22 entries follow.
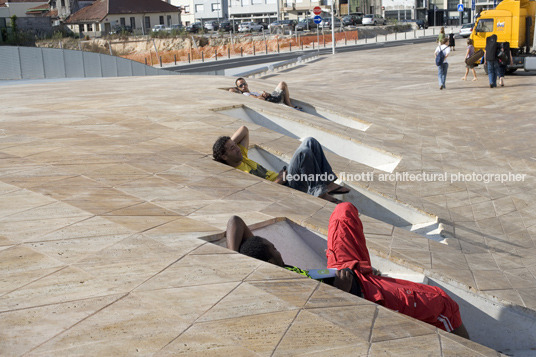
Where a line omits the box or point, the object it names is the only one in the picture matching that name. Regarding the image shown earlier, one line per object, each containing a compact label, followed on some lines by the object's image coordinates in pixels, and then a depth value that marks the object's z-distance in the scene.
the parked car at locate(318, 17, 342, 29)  63.94
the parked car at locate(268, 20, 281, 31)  64.94
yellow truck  21.69
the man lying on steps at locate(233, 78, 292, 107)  11.41
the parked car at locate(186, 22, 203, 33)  68.18
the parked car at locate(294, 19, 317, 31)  63.19
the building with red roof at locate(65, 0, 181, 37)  71.12
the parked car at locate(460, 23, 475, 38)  46.62
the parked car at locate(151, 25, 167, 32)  66.78
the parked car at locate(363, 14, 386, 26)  68.00
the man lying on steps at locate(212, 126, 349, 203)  6.35
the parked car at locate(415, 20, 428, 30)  65.26
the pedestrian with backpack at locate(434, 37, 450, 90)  16.72
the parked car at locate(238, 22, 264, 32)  67.69
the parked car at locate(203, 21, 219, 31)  70.12
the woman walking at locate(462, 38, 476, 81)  19.83
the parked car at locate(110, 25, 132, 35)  65.65
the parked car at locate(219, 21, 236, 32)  70.19
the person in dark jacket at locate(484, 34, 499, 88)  16.75
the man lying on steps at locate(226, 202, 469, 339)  3.98
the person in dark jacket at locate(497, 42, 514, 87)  17.27
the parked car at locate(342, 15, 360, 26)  68.91
